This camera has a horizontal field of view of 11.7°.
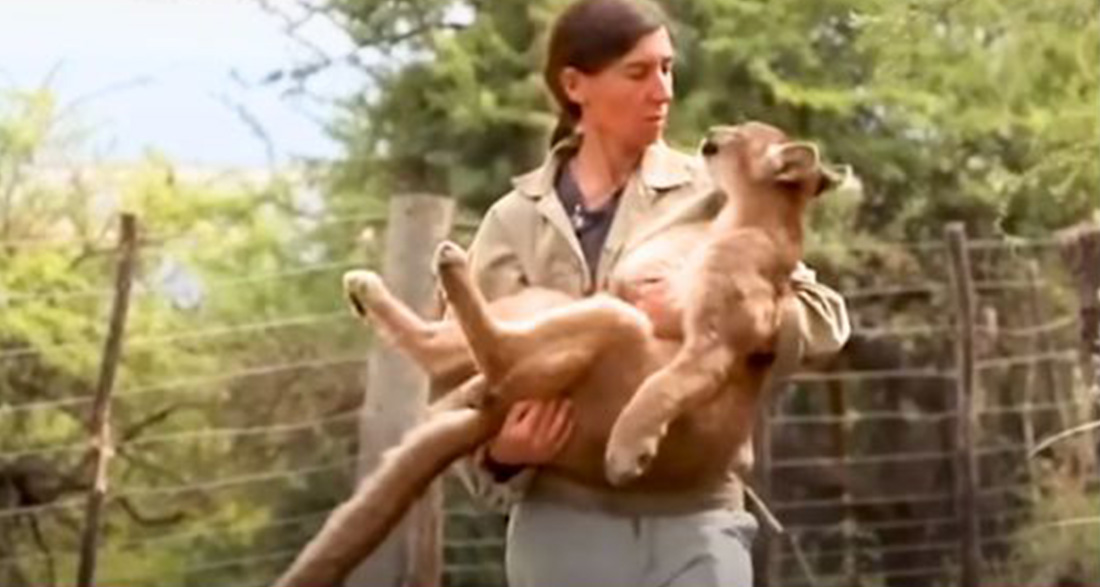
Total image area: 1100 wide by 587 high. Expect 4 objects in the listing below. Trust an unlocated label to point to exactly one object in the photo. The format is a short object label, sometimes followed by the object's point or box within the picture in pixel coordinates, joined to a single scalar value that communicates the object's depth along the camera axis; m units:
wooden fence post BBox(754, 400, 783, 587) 10.84
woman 8.02
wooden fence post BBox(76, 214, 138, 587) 10.60
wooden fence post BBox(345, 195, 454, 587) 10.39
